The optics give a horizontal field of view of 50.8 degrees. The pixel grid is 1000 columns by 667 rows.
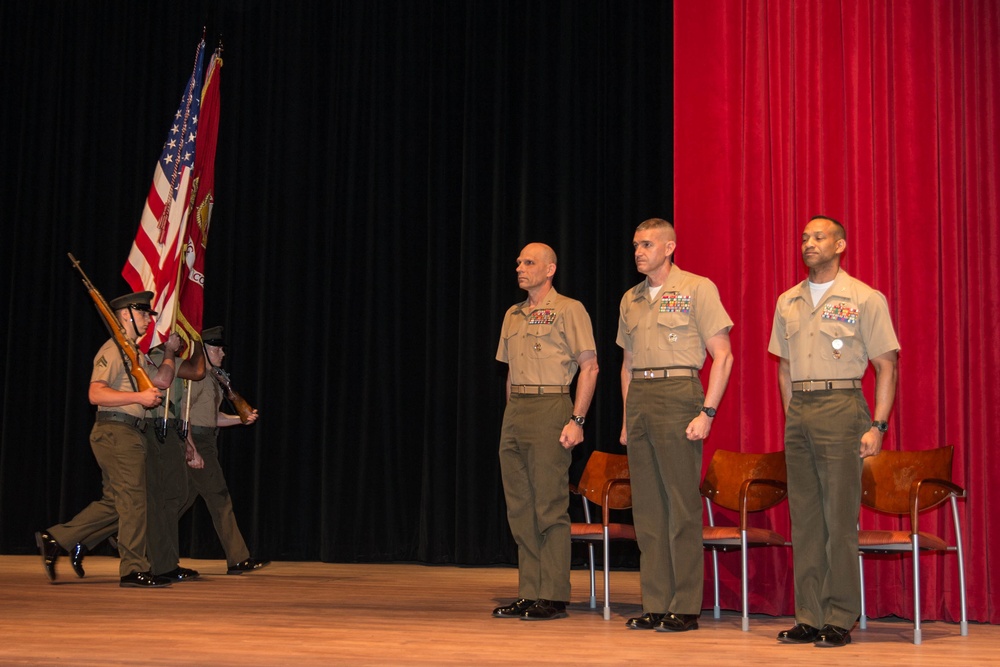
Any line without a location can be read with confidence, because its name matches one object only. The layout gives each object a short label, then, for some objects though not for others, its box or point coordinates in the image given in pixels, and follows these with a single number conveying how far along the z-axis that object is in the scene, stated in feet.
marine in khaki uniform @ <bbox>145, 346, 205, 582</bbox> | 20.15
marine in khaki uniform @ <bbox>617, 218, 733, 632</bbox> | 14.17
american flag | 21.43
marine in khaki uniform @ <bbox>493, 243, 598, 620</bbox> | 15.38
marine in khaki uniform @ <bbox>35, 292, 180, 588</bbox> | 18.94
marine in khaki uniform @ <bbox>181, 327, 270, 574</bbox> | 22.25
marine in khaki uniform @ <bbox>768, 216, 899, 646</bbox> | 13.35
